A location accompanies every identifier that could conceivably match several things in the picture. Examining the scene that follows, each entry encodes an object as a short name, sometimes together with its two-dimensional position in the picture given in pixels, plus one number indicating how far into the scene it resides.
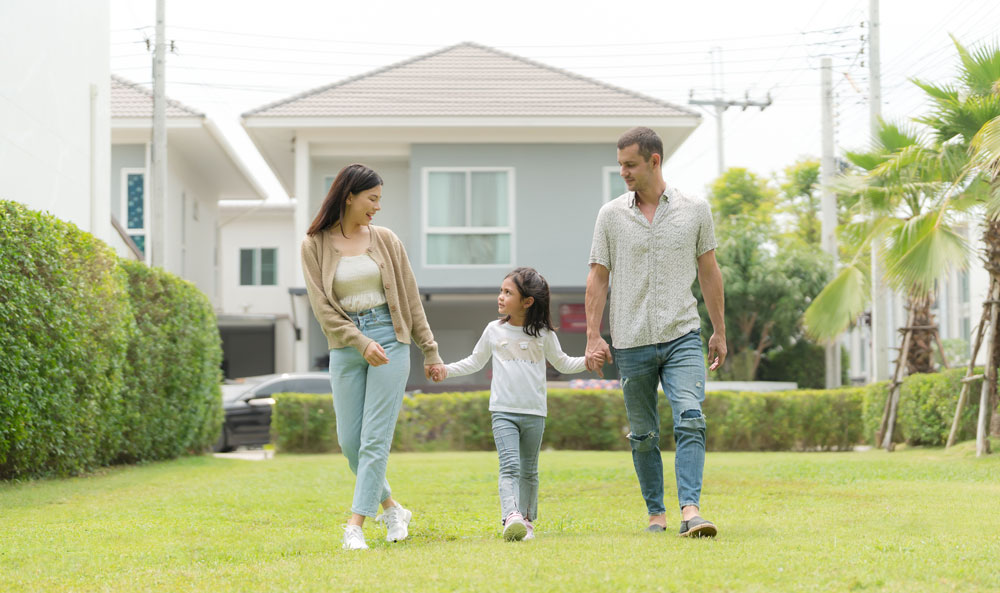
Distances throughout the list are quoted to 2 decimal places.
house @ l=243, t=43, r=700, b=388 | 23.75
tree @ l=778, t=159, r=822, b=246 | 43.50
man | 5.73
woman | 5.65
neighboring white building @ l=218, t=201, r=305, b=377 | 35.25
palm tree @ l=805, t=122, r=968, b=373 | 14.27
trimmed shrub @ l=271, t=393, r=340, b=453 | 17.91
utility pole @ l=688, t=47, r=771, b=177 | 45.72
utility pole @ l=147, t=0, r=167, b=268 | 20.27
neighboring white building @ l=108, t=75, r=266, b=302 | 24.72
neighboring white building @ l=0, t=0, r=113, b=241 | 12.34
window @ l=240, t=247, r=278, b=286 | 36.06
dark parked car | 19.56
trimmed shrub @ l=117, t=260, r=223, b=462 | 13.34
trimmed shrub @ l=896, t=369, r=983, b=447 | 15.16
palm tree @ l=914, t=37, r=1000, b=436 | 14.06
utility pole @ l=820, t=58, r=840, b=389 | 24.80
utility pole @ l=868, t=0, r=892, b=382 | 21.02
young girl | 5.96
